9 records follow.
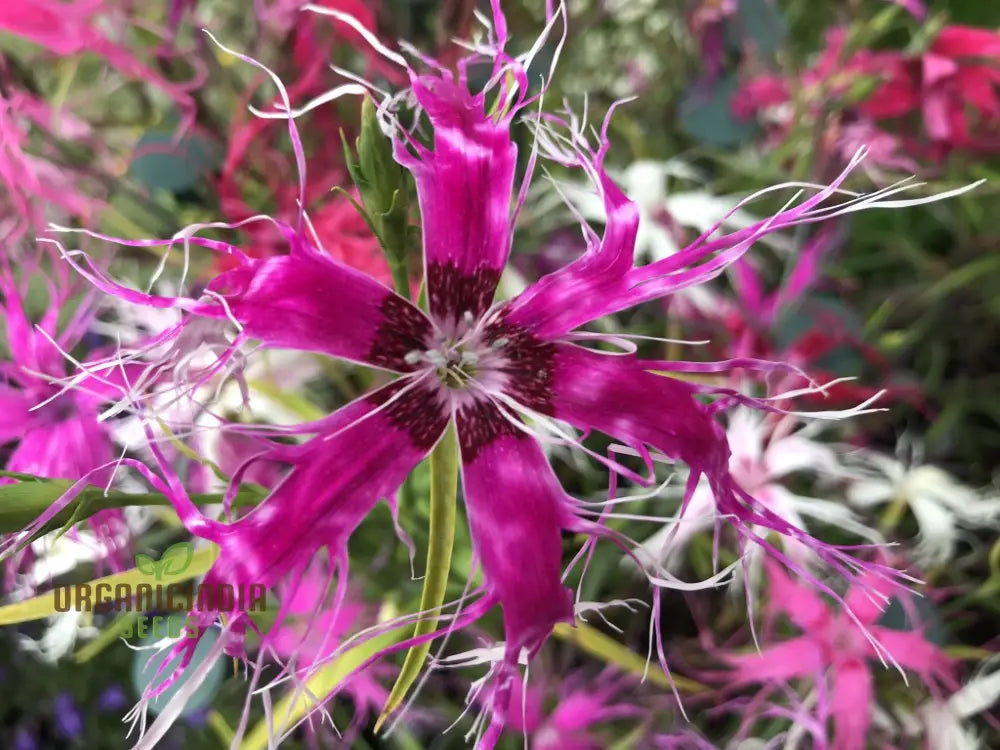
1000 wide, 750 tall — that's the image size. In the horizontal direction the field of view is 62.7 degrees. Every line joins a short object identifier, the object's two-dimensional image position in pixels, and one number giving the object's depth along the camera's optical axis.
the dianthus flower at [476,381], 0.06
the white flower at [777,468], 0.11
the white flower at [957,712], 0.12
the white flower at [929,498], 0.13
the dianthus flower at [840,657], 0.11
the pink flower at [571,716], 0.13
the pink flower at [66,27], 0.09
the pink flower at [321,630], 0.11
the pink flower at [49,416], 0.08
